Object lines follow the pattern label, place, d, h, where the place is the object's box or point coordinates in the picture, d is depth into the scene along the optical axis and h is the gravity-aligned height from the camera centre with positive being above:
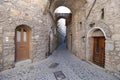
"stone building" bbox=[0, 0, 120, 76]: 2.12 +0.36
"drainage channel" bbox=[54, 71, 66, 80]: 1.92 -1.35
